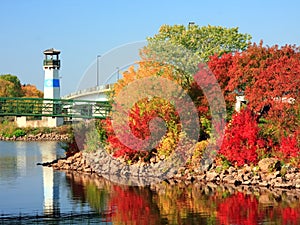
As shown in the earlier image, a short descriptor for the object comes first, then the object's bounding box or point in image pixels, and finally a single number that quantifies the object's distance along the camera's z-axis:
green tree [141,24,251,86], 58.32
